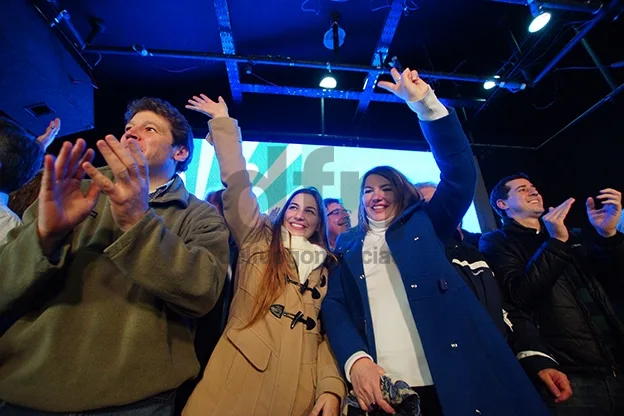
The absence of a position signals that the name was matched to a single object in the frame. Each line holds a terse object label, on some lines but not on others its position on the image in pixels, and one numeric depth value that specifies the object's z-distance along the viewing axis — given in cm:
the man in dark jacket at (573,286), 131
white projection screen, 265
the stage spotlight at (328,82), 294
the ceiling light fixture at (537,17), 224
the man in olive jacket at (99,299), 74
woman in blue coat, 96
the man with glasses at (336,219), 252
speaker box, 199
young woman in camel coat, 101
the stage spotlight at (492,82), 286
